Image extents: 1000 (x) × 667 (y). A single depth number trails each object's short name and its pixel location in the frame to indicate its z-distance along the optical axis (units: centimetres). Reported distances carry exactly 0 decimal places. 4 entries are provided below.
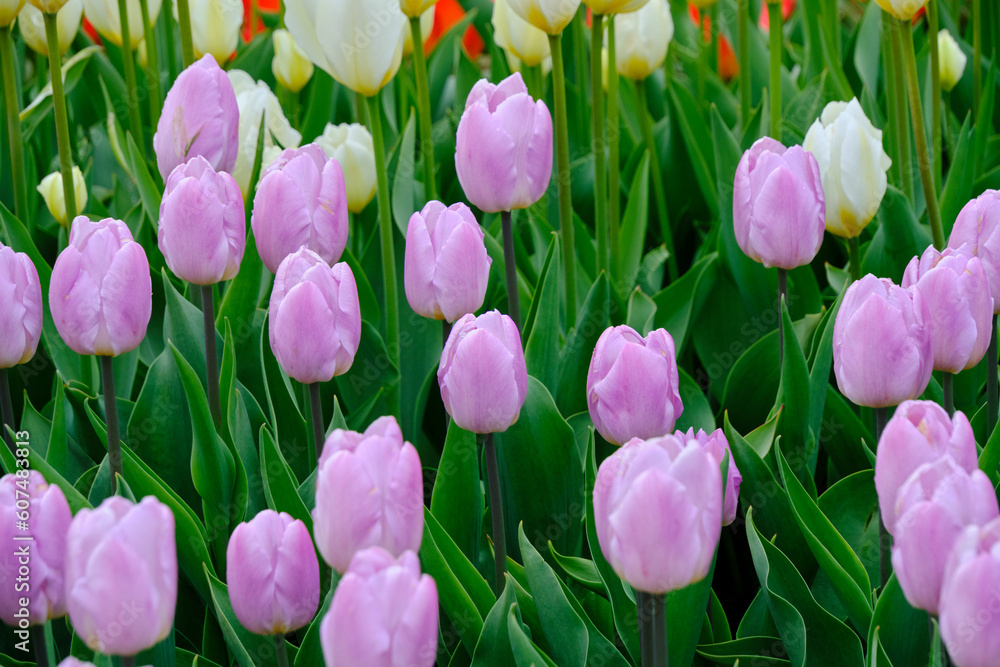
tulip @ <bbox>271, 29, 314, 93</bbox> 344
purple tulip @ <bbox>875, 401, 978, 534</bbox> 216
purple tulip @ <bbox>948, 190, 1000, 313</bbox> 235
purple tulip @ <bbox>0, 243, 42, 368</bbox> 233
